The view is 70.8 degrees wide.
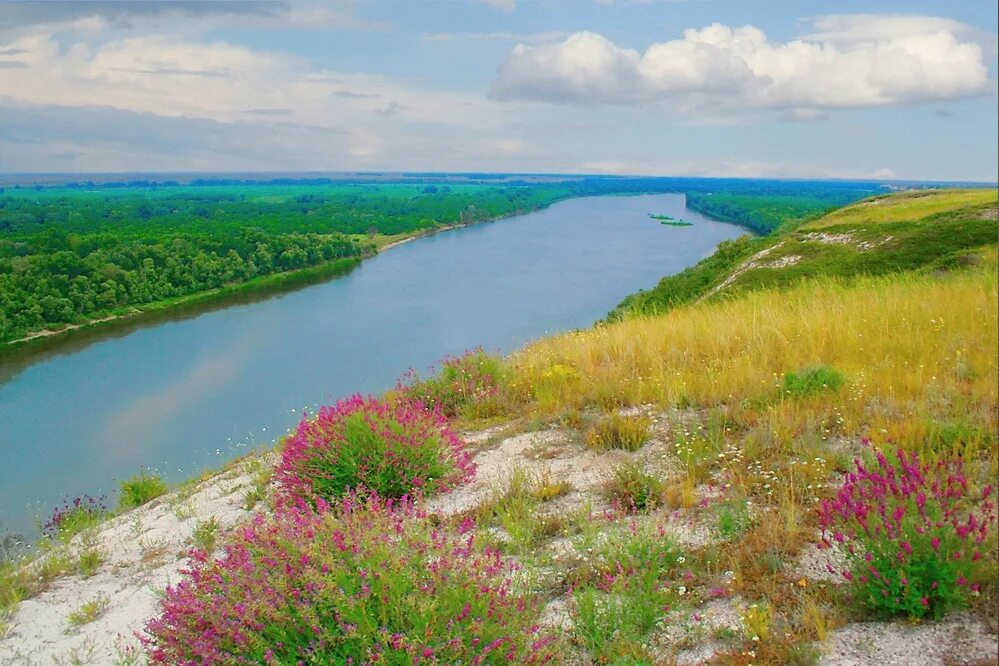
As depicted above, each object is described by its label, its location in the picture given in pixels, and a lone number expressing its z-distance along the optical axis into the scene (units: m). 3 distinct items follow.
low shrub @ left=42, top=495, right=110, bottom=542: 6.51
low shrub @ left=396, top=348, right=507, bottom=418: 7.12
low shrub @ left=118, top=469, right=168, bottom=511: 7.91
